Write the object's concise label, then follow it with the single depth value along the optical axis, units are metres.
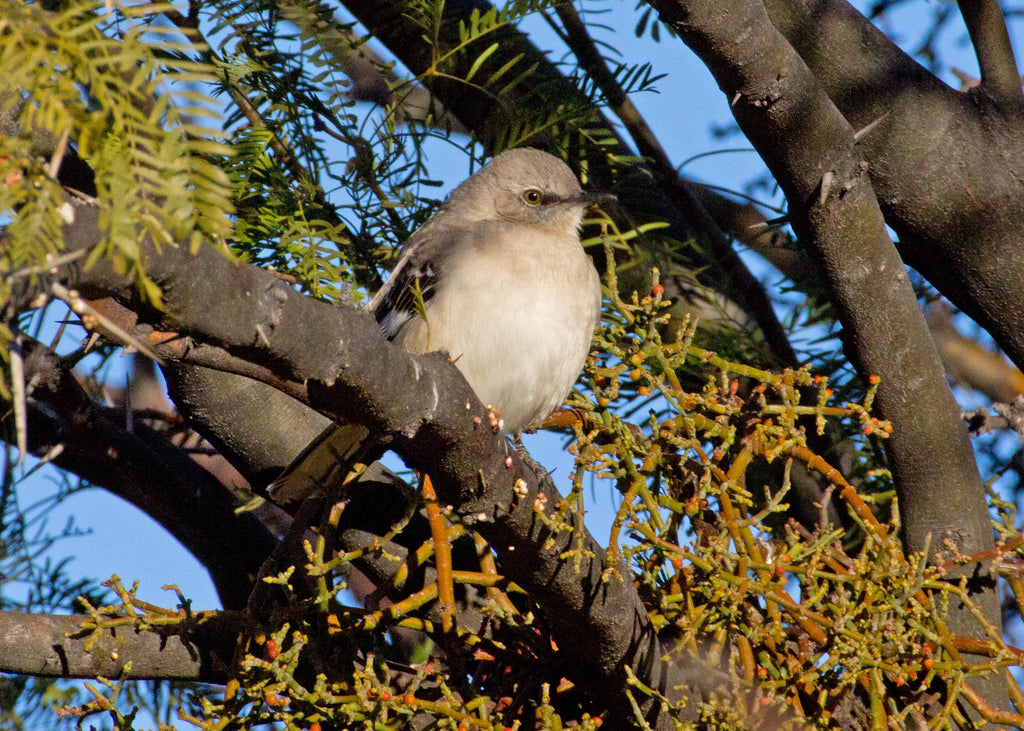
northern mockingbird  6.20
